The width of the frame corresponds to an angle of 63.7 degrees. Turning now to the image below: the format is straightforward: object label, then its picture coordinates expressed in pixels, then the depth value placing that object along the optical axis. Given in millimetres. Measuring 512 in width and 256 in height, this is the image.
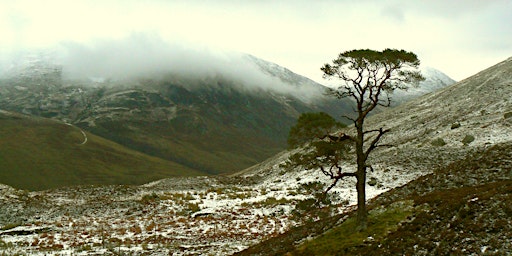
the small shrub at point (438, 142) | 55419
